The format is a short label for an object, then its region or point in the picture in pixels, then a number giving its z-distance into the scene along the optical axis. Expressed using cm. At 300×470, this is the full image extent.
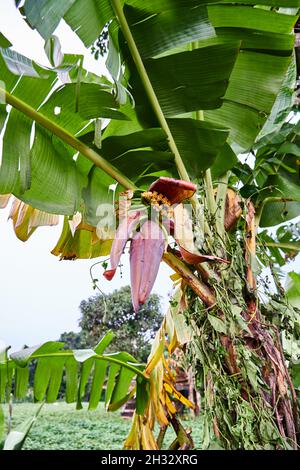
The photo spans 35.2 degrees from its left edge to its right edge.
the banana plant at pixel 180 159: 83
